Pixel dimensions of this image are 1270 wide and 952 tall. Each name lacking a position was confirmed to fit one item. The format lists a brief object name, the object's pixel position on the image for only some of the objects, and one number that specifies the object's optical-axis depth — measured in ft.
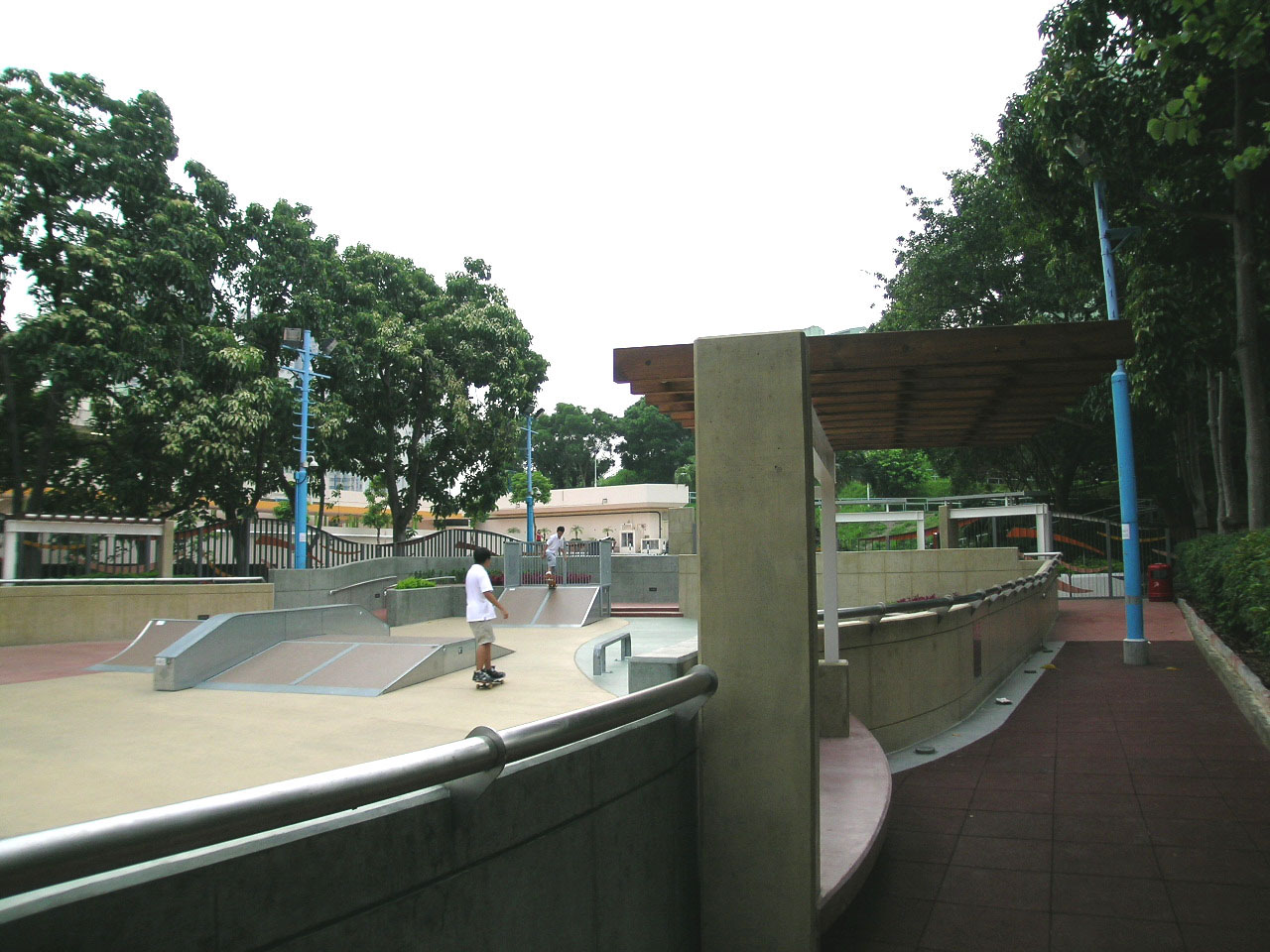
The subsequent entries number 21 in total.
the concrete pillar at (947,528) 77.82
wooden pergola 17.04
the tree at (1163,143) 45.93
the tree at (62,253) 64.08
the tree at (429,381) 94.84
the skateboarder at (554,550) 74.59
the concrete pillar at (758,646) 11.32
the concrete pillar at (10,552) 49.29
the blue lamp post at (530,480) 133.06
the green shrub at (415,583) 68.59
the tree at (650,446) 281.95
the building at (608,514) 184.65
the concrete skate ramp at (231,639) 34.65
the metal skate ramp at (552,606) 63.57
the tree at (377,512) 144.97
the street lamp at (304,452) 70.90
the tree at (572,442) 282.97
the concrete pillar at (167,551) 58.85
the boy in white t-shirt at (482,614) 34.65
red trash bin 70.95
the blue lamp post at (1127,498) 39.78
